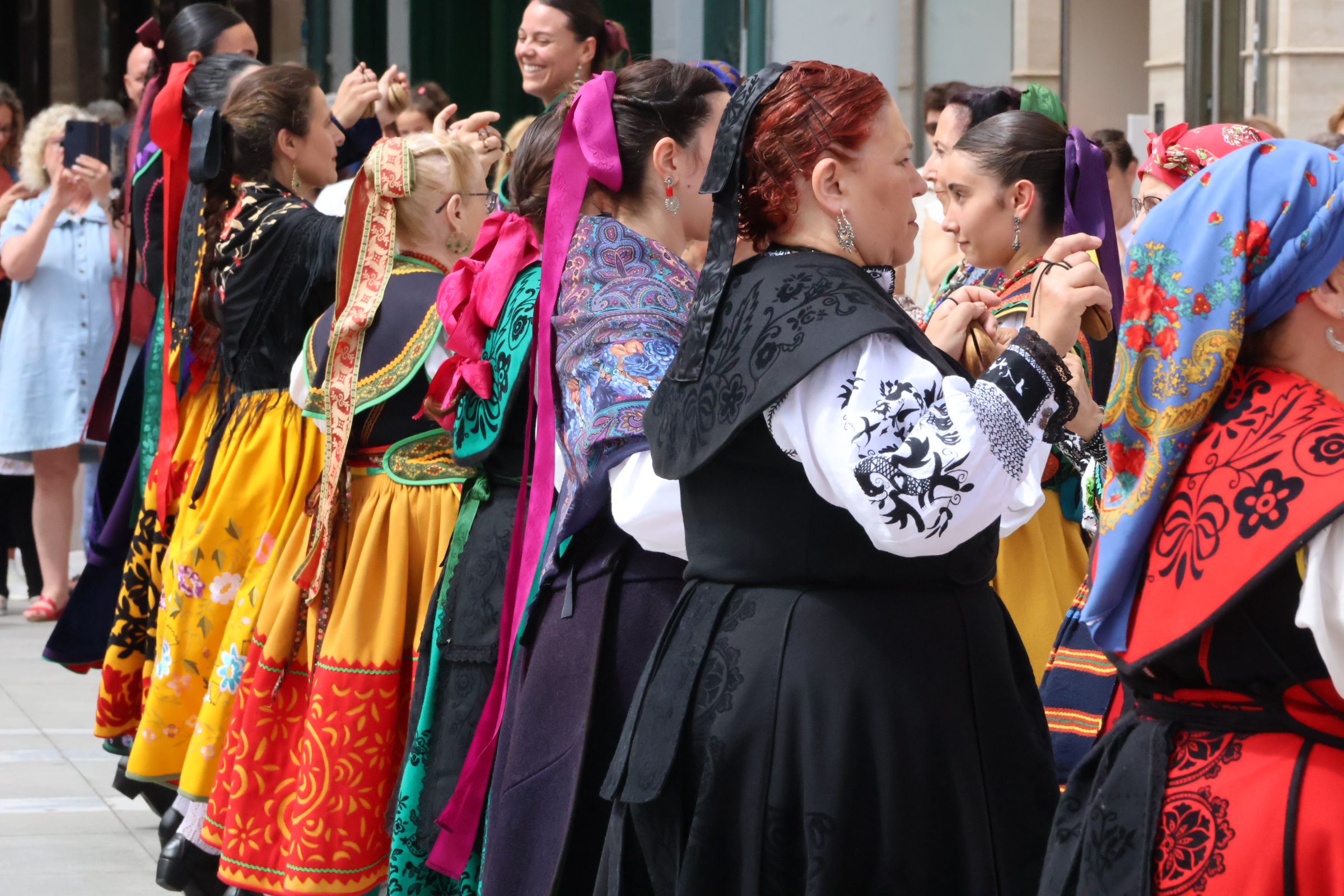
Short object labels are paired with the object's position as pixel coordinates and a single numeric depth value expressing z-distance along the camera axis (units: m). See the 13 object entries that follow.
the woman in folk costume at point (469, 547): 6.59
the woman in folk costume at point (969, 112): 8.11
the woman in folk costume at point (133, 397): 10.64
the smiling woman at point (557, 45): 9.92
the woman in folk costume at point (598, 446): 5.62
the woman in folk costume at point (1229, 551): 3.59
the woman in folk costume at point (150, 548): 9.92
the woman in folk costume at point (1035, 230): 6.78
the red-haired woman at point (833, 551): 4.26
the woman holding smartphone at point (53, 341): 16.22
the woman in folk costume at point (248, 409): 8.86
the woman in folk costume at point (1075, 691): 5.86
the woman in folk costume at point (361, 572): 7.58
